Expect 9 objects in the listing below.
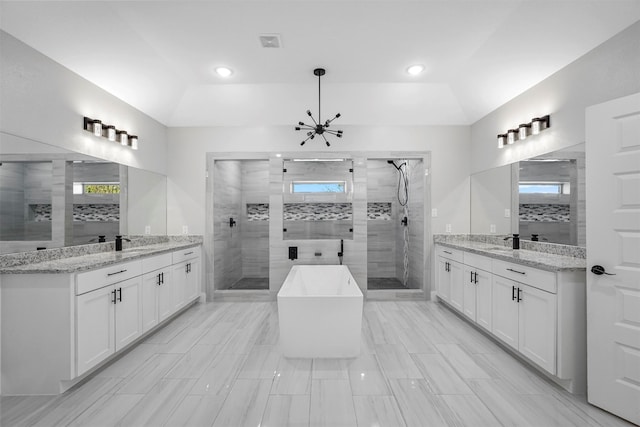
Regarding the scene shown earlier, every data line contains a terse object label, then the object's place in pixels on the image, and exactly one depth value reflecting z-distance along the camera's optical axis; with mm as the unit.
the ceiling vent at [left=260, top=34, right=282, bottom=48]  3070
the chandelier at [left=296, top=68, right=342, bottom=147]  3742
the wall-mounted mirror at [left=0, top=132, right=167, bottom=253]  2424
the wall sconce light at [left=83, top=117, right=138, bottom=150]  3205
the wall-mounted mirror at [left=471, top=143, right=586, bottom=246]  2854
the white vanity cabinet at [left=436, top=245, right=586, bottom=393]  2268
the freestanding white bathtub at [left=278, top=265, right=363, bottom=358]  2777
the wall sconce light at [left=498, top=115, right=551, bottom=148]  3213
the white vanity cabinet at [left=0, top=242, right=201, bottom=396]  2225
